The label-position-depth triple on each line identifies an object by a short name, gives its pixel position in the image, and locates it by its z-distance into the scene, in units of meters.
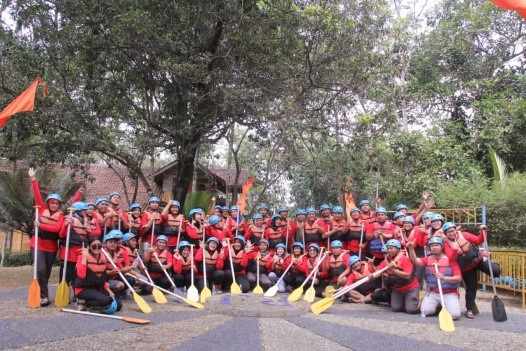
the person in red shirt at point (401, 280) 7.40
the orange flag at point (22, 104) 8.76
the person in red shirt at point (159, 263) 8.39
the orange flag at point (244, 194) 12.81
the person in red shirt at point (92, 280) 6.62
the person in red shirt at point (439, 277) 6.98
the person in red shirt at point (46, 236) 7.12
